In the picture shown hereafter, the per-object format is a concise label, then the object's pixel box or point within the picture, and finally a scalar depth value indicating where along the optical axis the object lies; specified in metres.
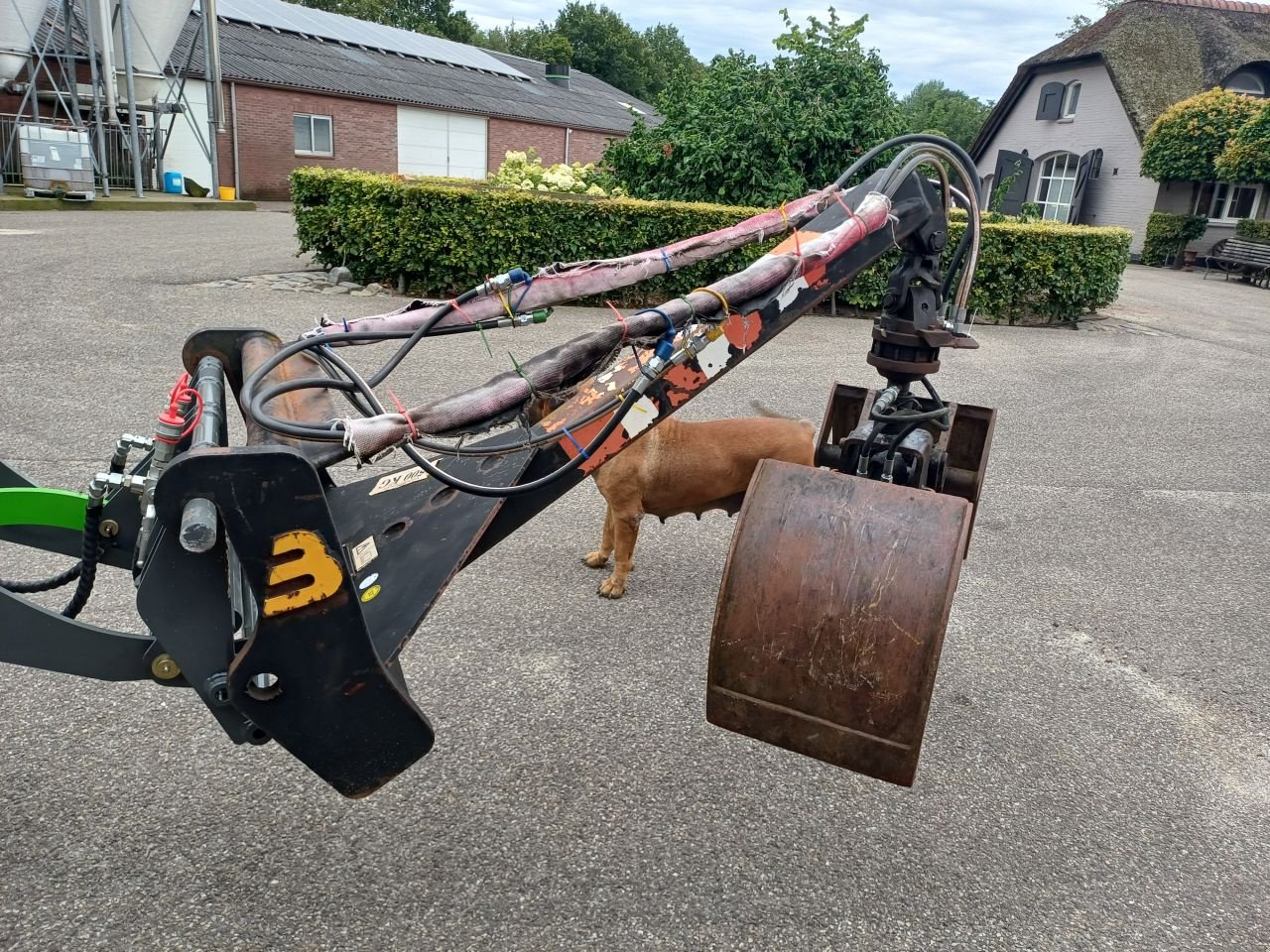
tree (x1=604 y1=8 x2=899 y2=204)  12.33
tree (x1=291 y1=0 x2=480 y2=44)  64.62
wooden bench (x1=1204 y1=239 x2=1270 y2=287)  23.00
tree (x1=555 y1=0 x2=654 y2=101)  73.19
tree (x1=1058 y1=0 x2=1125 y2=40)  78.57
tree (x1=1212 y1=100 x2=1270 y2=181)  24.56
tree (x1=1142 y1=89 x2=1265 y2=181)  26.08
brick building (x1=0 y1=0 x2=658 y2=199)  28.62
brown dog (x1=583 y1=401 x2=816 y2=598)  4.26
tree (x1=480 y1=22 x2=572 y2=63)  68.56
